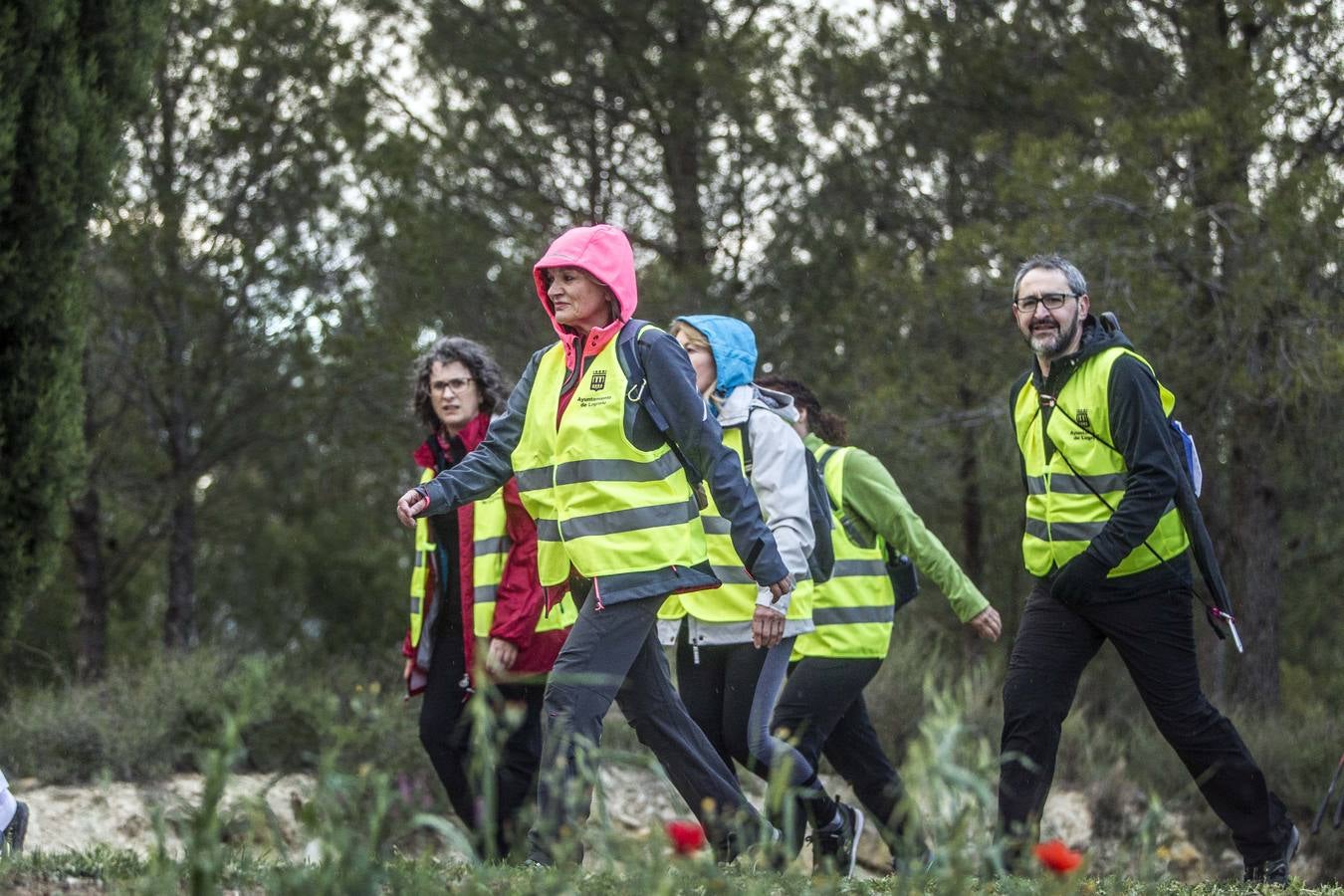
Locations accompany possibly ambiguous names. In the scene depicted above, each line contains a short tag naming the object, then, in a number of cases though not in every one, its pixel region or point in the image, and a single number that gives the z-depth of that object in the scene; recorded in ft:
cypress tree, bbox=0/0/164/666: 55.62
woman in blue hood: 38.11
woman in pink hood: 32.09
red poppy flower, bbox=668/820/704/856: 16.14
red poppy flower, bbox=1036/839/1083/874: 15.31
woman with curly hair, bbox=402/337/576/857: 39.83
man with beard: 36.04
